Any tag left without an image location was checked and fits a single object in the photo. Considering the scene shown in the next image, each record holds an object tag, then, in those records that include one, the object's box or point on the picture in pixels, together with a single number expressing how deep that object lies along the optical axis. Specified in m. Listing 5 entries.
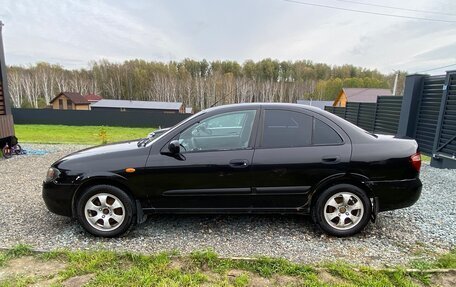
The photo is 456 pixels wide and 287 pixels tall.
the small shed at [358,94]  36.06
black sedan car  3.17
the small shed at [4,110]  8.41
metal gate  7.14
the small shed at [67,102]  46.84
